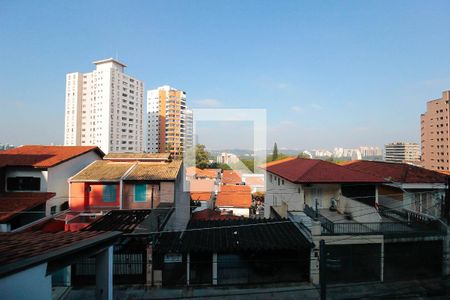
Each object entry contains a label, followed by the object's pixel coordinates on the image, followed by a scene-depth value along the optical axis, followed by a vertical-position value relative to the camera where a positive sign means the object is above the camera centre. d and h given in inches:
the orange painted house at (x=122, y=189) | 537.3 -87.6
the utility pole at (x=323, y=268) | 221.2 -103.4
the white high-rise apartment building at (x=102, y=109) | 2356.1 +386.1
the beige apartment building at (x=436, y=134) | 2038.6 +154.2
